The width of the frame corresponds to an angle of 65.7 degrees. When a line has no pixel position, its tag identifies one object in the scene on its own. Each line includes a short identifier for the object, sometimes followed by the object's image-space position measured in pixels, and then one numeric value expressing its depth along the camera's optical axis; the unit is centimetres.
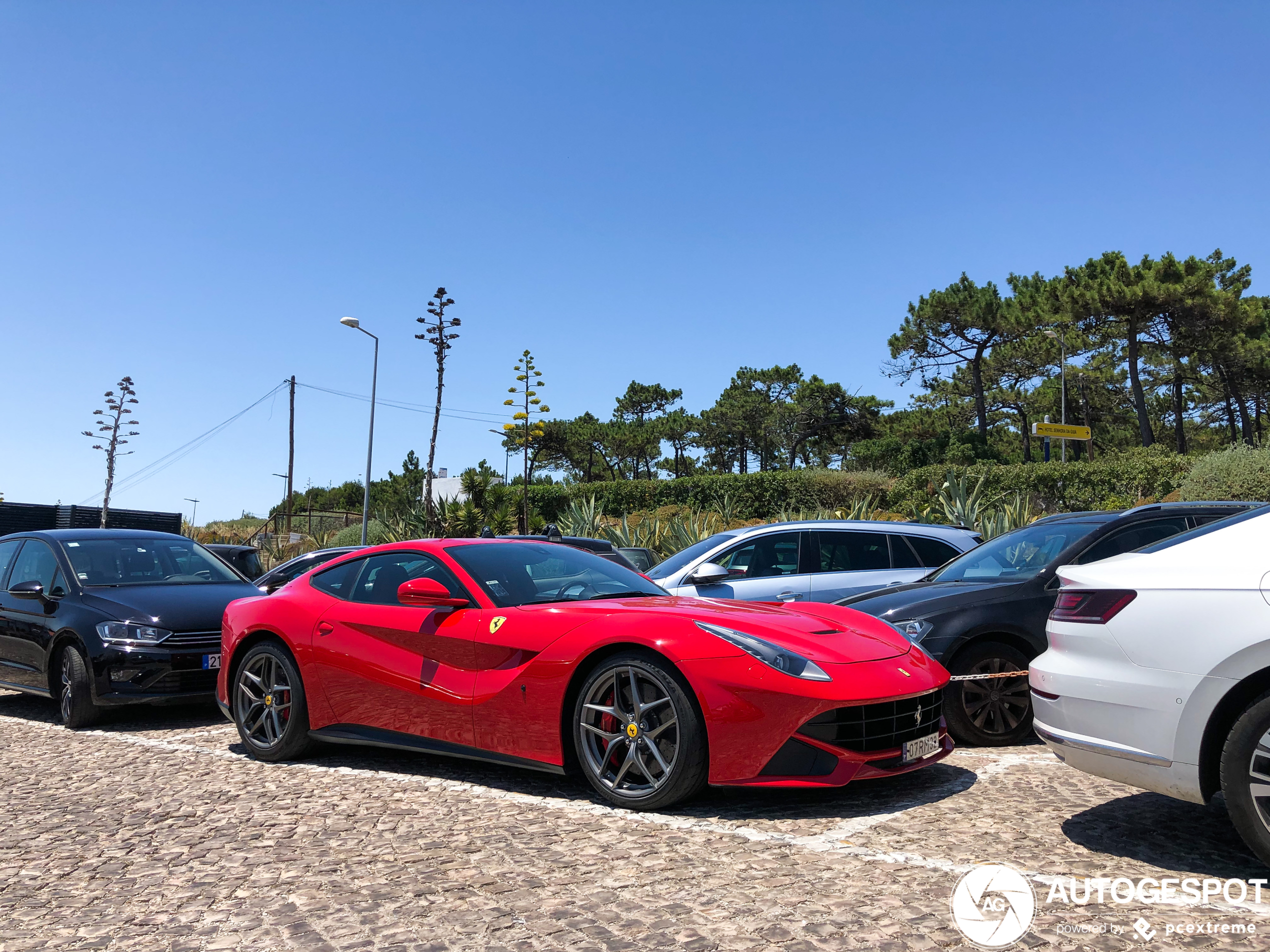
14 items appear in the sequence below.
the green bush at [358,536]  3609
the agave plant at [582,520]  2375
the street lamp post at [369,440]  3222
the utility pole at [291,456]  5506
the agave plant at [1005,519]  1758
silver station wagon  835
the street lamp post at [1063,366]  4228
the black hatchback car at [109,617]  729
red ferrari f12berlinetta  435
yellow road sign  3997
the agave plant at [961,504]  2011
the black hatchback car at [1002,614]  621
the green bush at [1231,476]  2234
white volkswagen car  341
